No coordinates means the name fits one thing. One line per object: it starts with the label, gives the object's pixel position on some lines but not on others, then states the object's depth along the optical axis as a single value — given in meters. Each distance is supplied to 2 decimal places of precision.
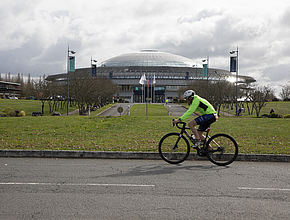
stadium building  108.62
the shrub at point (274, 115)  34.03
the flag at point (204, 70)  59.25
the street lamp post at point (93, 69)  62.86
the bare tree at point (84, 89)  42.98
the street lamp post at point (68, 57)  44.50
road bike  8.27
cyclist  8.05
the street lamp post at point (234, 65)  46.50
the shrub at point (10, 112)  35.84
